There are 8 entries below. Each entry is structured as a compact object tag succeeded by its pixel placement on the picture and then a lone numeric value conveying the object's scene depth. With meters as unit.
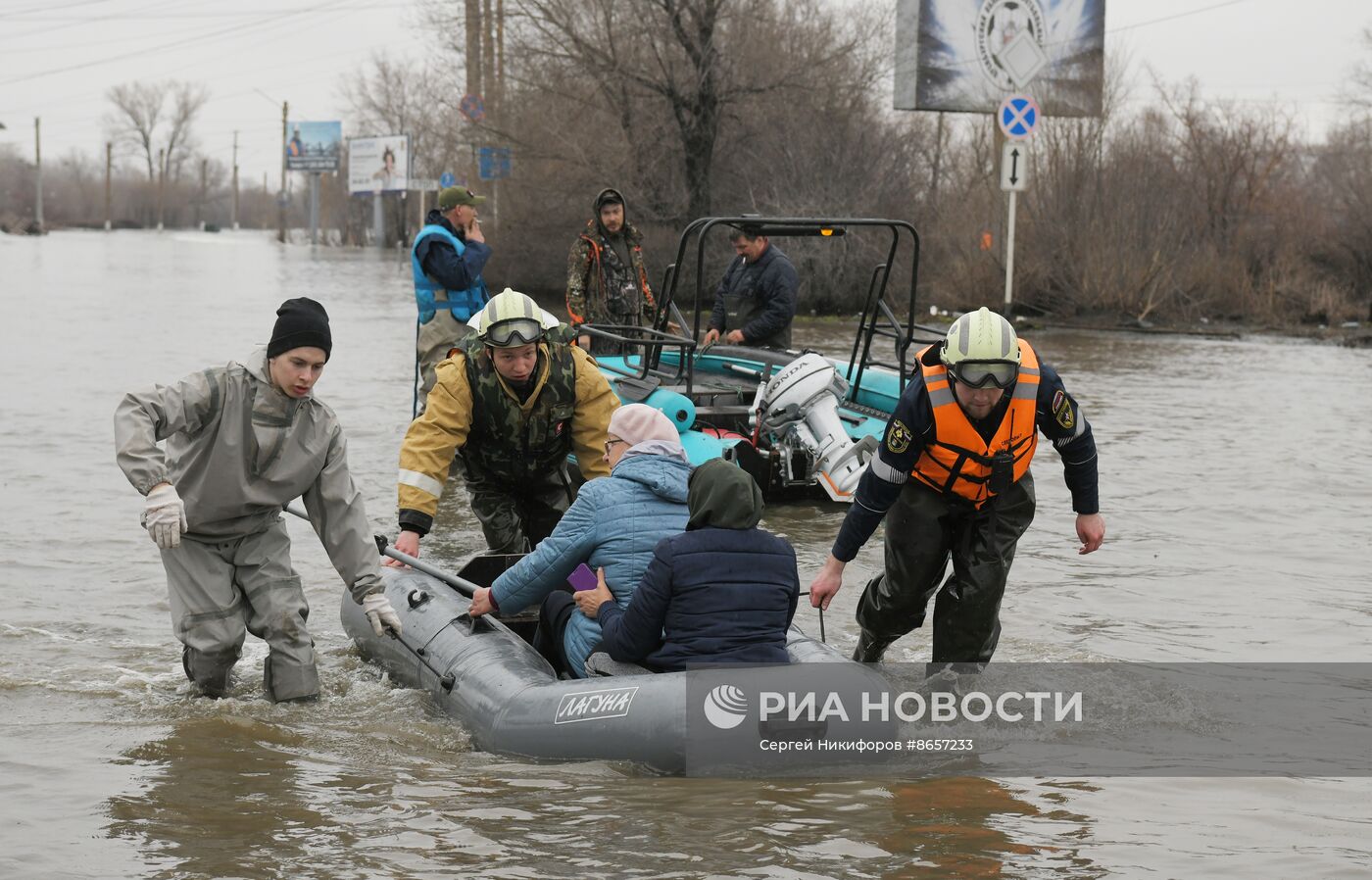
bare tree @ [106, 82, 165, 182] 133.25
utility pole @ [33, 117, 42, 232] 95.81
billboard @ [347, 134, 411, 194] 69.69
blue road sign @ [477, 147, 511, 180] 30.53
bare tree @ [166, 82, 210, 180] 135.00
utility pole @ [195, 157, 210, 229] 143.62
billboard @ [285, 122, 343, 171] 91.19
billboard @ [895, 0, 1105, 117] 29.12
